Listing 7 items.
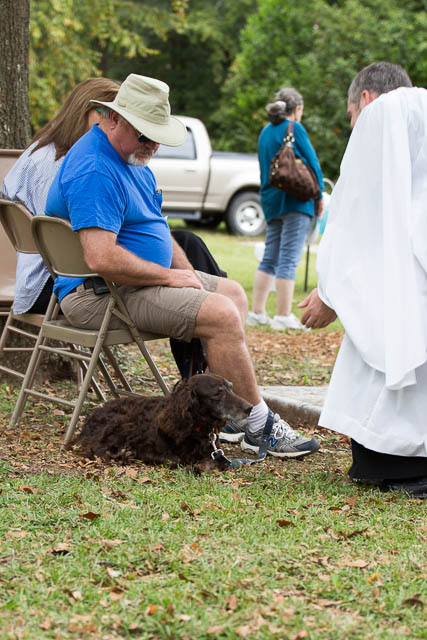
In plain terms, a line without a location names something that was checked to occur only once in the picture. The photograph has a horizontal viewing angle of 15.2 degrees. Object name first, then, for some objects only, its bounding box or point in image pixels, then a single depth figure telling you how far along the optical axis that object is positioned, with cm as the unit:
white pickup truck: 3198
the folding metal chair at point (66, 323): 787
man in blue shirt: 766
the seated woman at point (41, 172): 890
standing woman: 1568
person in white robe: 688
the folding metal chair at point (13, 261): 865
